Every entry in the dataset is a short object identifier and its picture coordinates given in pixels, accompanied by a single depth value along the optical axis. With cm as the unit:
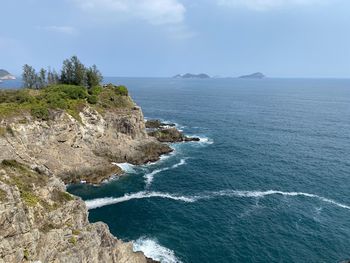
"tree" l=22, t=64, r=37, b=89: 14200
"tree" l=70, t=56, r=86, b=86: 13812
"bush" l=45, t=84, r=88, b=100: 11156
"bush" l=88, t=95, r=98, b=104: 11444
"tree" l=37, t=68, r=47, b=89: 14550
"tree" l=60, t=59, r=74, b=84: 14025
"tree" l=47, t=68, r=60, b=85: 15550
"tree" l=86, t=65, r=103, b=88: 14125
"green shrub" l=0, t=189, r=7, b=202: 4142
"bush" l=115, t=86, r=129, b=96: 12935
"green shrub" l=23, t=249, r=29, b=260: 4072
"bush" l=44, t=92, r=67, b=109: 10012
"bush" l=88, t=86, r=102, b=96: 12291
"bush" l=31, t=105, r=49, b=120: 9343
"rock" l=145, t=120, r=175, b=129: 15000
